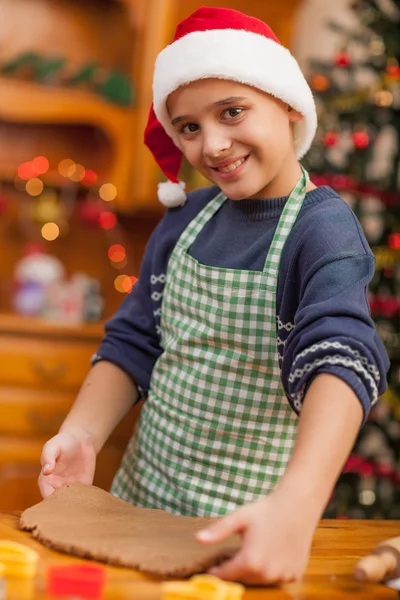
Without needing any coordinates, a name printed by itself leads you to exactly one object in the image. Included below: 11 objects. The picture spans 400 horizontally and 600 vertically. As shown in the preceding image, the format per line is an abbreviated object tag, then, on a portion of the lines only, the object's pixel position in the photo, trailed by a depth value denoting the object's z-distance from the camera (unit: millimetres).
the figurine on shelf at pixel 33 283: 2834
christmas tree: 2291
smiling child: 1013
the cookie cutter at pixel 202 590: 657
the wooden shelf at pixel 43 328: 2674
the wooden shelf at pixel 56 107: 2783
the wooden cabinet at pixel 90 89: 2826
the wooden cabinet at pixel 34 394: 2674
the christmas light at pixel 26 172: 2904
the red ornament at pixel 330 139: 2297
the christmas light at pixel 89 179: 2939
